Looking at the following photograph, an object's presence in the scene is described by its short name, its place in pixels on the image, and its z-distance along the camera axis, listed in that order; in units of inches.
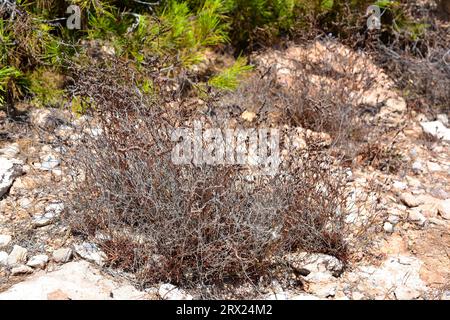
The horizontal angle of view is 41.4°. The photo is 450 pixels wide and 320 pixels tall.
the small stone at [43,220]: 104.0
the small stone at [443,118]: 147.5
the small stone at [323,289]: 95.7
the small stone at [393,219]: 112.0
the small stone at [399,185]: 123.0
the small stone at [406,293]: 95.9
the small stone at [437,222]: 112.9
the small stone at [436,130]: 141.3
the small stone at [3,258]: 95.9
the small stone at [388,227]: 109.9
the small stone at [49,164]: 117.1
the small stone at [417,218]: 112.5
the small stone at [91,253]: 96.4
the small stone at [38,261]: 95.9
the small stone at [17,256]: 96.3
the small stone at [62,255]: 96.8
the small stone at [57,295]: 85.7
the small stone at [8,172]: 109.7
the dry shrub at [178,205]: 93.7
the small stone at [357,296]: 95.6
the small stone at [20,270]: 94.5
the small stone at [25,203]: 108.4
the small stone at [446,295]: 95.3
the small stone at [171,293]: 92.1
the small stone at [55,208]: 105.7
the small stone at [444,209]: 114.8
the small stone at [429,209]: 115.4
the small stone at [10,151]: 118.5
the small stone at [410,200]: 117.3
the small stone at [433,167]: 131.0
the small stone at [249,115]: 139.0
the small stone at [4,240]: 99.3
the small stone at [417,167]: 129.8
